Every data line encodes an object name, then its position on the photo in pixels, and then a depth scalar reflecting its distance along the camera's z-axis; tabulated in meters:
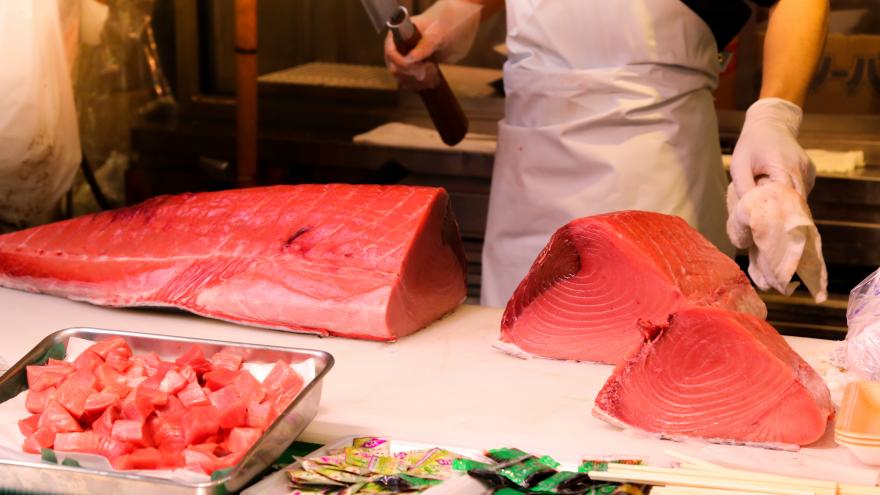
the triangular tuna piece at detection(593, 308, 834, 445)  1.80
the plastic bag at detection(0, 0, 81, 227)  2.43
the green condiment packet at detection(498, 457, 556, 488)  1.68
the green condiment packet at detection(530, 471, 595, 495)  1.67
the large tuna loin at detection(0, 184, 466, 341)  2.14
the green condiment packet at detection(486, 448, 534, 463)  1.72
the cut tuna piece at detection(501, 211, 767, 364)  1.98
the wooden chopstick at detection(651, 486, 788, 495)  1.63
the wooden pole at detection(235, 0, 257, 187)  2.90
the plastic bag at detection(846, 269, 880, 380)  1.91
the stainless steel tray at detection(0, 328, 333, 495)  1.62
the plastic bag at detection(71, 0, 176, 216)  2.97
